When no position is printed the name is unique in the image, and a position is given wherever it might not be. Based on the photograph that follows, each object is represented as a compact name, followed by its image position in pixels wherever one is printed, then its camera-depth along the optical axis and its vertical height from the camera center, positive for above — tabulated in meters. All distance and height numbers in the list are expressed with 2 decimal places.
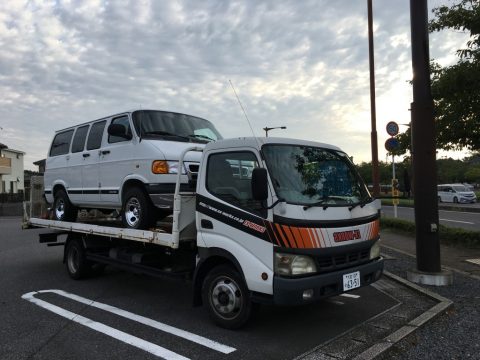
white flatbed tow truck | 4.40 -0.47
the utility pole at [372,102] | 14.53 +2.71
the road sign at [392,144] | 12.24 +1.05
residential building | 49.93 +2.38
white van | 5.99 +0.42
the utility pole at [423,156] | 6.95 +0.39
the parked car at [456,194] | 34.37 -1.12
